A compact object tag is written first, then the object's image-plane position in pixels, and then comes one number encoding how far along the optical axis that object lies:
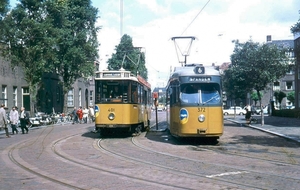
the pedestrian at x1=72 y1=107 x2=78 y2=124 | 39.44
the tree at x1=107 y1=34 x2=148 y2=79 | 72.53
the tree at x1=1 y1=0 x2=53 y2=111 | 35.75
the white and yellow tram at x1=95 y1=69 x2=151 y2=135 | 19.25
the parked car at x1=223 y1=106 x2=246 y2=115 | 65.75
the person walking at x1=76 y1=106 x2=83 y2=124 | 39.25
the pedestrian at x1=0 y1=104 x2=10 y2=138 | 21.66
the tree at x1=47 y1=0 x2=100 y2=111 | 44.25
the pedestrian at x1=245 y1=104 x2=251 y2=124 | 31.52
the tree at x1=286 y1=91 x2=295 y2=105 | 69.82
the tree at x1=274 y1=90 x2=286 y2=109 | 57.00
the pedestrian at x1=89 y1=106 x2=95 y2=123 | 39.75
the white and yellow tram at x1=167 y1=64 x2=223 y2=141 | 16.00
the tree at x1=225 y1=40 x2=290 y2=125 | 32.12
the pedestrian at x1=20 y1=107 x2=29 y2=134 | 24.51
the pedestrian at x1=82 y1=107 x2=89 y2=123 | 39.22
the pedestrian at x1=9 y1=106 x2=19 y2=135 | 23.73
